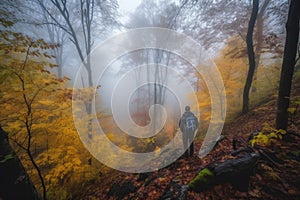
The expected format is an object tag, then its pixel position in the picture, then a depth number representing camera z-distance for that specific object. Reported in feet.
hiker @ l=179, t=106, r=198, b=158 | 14.37
